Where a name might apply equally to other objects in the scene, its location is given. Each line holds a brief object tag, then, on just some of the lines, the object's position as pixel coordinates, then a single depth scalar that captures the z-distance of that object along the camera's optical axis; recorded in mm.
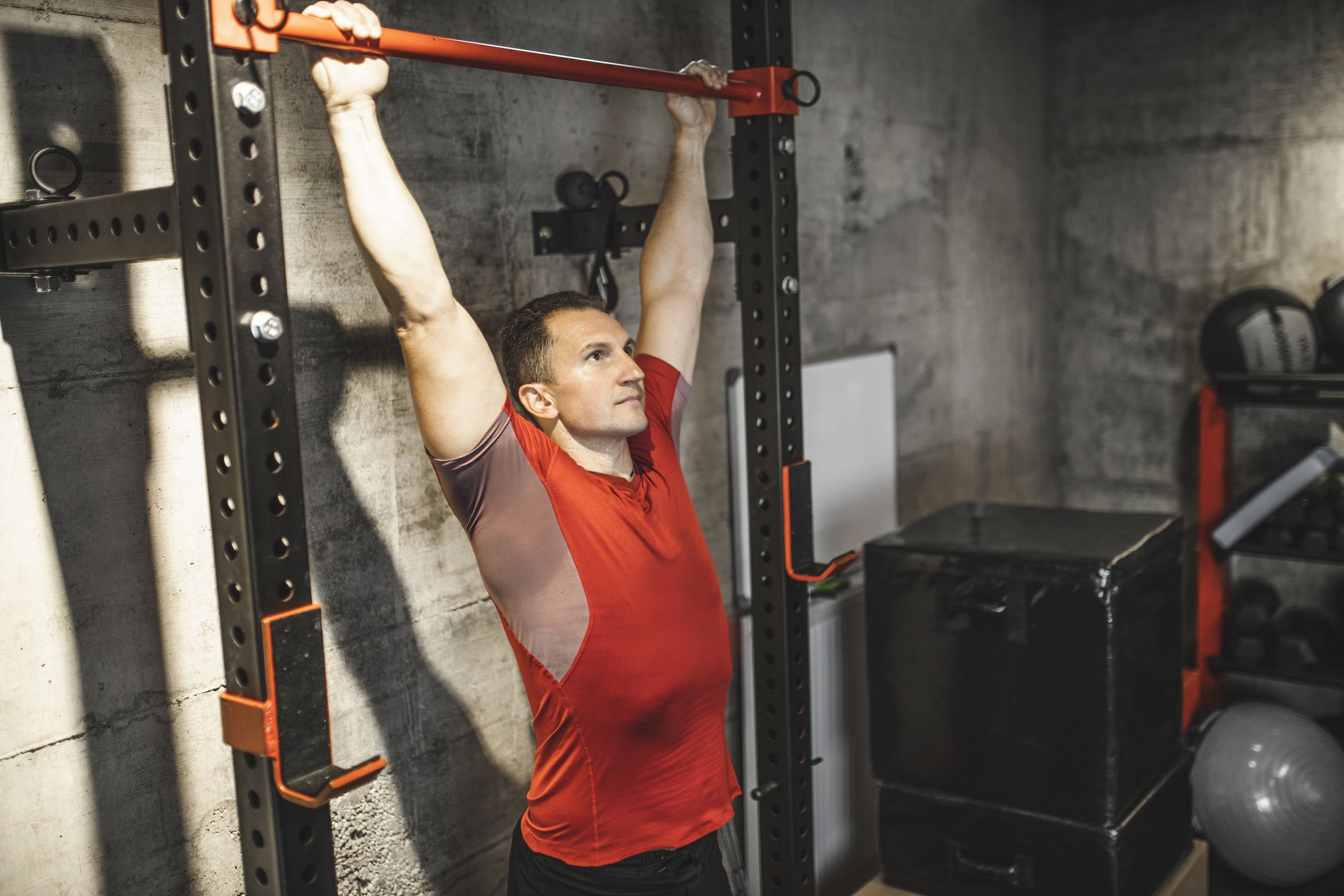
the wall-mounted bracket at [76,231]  1295
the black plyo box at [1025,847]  2342
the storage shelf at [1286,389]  3721
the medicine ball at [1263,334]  3723
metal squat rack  1219
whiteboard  3227
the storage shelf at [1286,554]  3723
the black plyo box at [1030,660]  2314
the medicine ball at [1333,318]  3707
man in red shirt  1682
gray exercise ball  3059
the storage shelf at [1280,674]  3711
